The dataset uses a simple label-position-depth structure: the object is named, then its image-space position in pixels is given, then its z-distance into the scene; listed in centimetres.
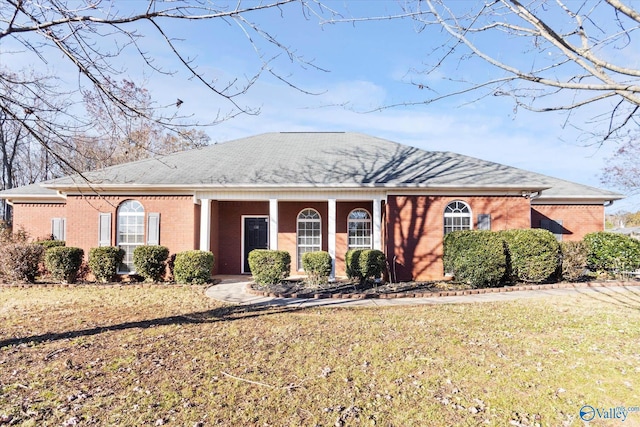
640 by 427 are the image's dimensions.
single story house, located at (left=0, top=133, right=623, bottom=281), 1205
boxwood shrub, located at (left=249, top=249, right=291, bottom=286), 1055
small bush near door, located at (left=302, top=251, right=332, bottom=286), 1060
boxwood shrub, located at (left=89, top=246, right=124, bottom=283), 1156
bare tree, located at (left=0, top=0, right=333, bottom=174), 360
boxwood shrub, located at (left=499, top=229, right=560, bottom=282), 1025
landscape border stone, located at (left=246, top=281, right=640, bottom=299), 938
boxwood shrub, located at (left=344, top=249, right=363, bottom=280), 1091
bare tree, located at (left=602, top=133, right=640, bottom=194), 2289
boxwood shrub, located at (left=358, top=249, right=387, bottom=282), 1063
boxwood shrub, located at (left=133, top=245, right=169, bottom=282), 1147
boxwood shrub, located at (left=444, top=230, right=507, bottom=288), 1003
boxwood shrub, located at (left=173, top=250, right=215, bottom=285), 1112
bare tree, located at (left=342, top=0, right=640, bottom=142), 338
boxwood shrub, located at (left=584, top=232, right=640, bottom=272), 1136
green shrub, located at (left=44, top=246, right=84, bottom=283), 1128
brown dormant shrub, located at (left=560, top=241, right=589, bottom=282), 1065
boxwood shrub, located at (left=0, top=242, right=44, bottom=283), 1126
